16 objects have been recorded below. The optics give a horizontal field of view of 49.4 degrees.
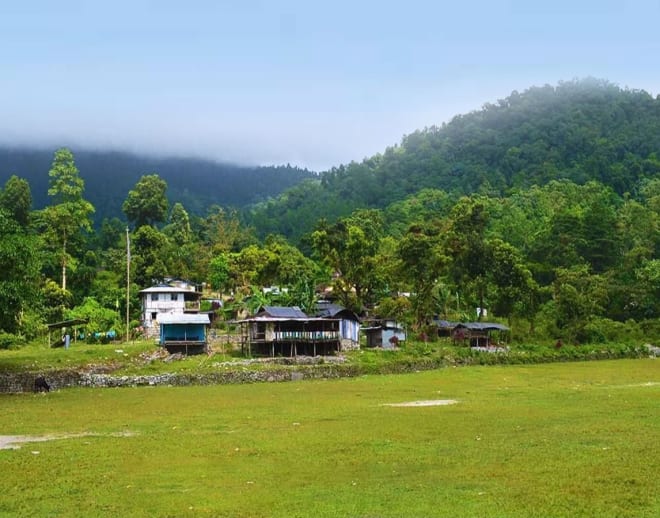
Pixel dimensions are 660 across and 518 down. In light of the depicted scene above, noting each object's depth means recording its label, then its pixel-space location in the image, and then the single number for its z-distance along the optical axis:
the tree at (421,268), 74.56
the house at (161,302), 80.12
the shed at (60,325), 56.09
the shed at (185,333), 61.19
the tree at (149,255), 87.81
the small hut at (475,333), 72.62
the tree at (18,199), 87.25
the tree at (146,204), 101.69
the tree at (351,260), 80.75
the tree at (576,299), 76.44
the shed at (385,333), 72.62
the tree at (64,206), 77.19
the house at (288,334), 62.16
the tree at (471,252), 83.06
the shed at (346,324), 69.38
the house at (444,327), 76.75
